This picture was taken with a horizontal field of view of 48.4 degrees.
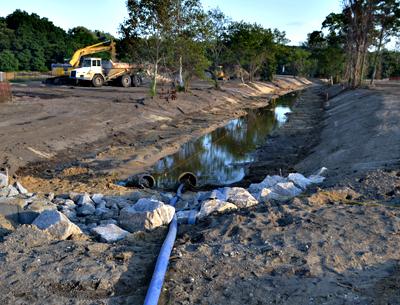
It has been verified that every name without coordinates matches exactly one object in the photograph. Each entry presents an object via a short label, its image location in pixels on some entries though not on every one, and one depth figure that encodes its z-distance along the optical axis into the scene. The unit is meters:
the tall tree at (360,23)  37.94
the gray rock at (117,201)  9.83
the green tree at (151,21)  28.10
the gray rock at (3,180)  10.07
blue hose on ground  4.97
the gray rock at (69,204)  9.45
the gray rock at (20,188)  10.18
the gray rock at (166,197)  11.18
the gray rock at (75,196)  10.19
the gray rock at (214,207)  8.60
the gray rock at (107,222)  8.35
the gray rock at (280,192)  9.92
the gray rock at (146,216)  7.88
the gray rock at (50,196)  10.01
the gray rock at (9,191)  9.27
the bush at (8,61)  55.78
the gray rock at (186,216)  8.43
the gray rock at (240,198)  9.38
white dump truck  35.53
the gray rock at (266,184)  11.07
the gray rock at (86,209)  9.21
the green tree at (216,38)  43.58
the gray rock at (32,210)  7.92
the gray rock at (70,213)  8.84
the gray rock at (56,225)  6.99
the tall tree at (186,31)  30.03
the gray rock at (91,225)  8.21
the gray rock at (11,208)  7.92
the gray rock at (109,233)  7.24
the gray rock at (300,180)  10.90
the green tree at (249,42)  48.72
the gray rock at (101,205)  9.65
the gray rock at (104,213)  9.02
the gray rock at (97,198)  10.05
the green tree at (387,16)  37.75
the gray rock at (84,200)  9.76
